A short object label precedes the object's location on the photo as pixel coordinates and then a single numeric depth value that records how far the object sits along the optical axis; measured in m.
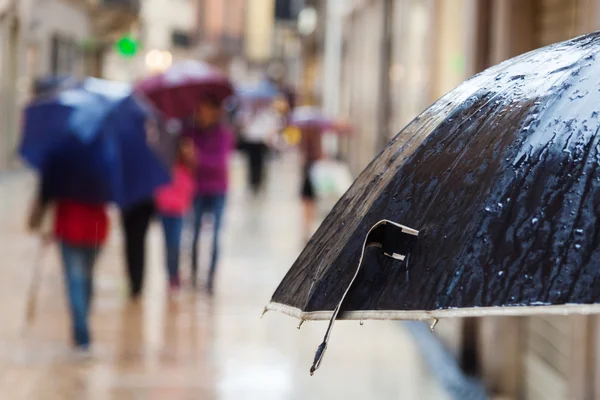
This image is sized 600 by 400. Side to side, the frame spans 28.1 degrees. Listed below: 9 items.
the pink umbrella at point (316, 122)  14.22
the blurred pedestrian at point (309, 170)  13.81
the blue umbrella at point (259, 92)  23.00
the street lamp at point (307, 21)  41.45
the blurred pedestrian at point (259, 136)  21.95
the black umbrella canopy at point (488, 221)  1.93
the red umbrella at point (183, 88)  10.81
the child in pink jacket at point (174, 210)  10.42
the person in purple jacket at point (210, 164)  10.49
